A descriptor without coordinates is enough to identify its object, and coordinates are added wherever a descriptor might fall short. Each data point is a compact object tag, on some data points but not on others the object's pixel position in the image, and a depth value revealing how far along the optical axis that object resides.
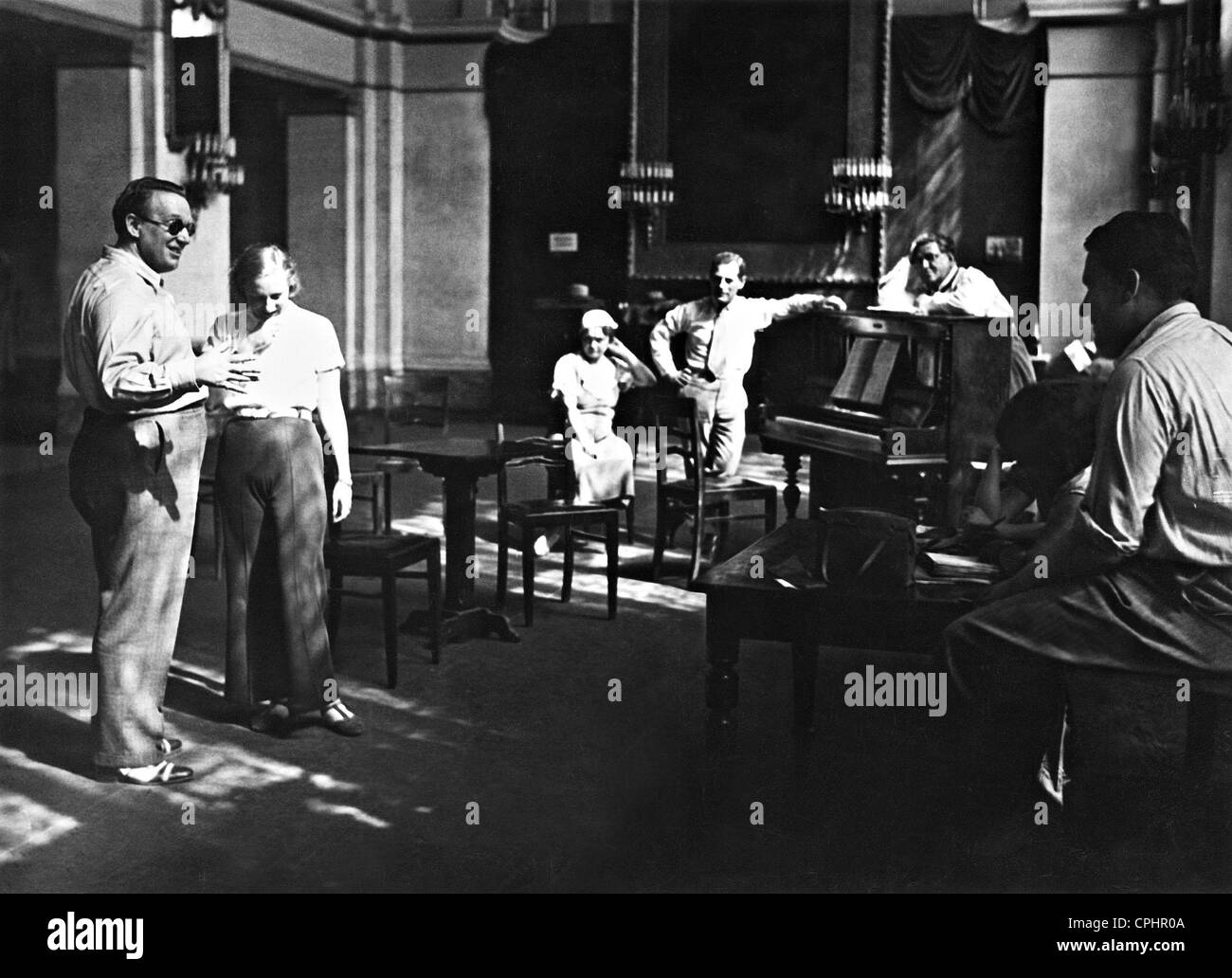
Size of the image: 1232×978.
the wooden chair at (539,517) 6.69
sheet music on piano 7.20
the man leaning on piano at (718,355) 8.45
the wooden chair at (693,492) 7.61
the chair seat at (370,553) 5.71
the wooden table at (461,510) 6.49
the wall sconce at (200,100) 8.46
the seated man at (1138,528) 3.66
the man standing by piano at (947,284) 7.47
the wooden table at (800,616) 4.31
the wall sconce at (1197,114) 4.82
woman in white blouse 5.06
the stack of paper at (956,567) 4.44
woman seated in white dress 8.21
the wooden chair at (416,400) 6.99
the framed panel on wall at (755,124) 11.66
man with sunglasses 4.31
